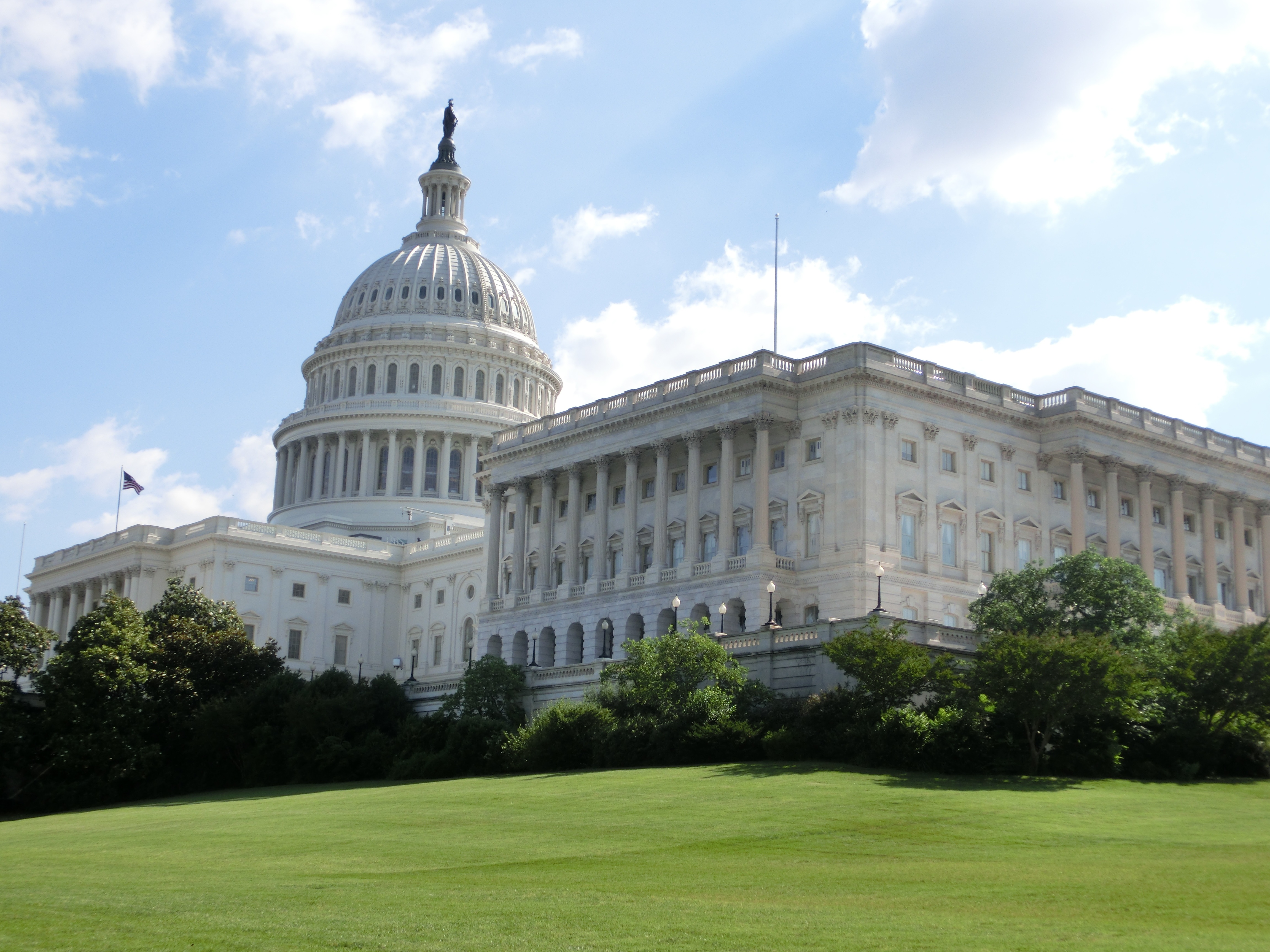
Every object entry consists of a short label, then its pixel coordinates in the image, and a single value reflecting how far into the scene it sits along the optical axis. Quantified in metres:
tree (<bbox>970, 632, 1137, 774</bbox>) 50.53
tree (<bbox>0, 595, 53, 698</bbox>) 76.94
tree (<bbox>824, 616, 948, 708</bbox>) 54.72
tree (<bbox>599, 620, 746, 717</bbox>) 60.31
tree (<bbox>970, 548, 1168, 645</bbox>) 65.75
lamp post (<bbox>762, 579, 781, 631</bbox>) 66.38
